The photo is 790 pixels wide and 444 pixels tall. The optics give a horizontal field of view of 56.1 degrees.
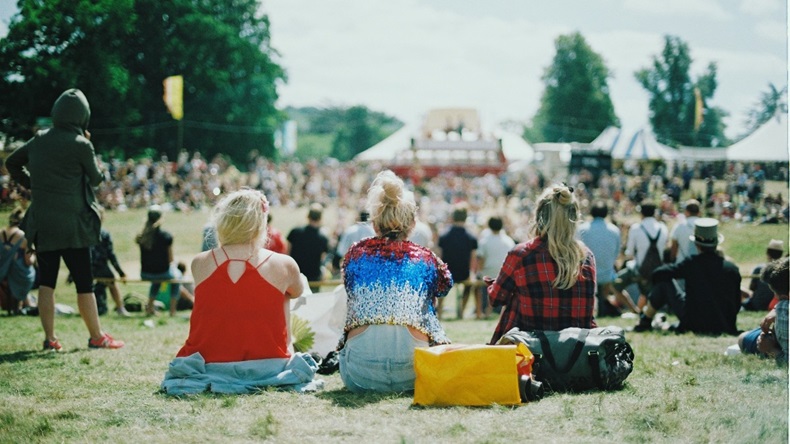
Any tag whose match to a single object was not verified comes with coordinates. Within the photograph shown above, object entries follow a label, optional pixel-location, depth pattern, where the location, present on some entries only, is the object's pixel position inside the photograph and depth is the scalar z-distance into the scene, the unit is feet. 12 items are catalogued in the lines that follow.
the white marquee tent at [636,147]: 111.55
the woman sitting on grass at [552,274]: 16.06
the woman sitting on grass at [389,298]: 14.90
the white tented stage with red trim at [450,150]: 135.64
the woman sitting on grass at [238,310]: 14.76
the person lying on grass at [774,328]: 17.74
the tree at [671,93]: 193.06
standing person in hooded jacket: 18.90
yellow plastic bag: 13.53
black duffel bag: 15.10
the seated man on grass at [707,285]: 24.40
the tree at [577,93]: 214.90
